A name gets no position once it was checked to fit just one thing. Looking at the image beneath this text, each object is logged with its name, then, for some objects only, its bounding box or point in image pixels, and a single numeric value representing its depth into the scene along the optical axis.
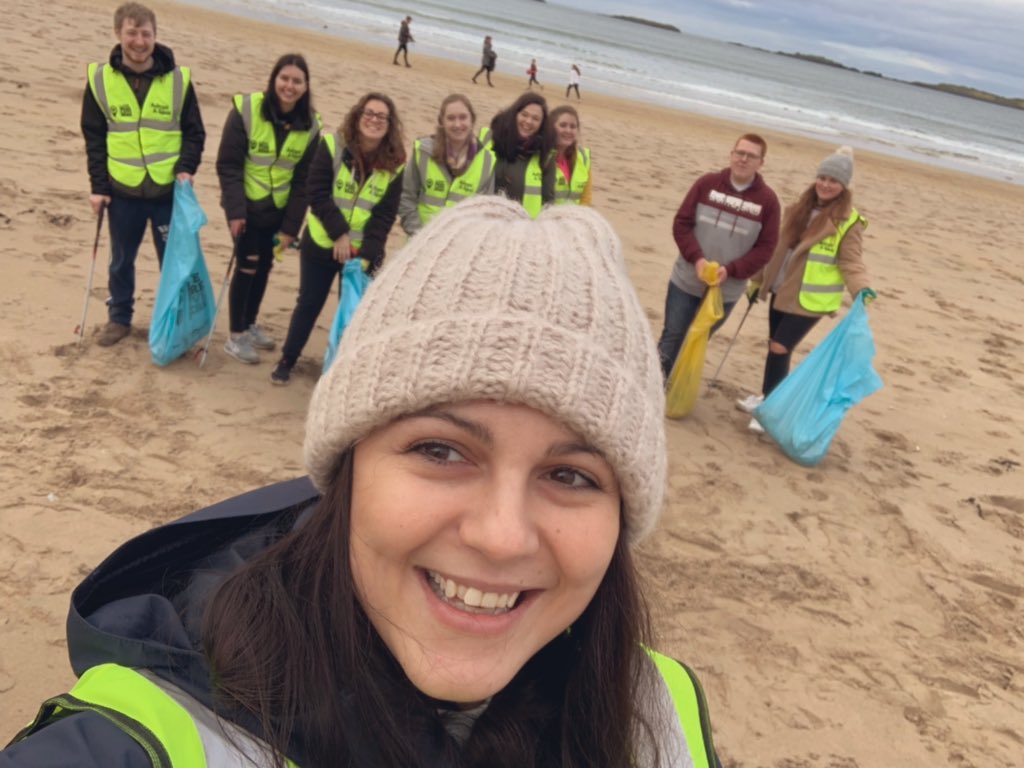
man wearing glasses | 5.13
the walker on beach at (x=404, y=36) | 22.42
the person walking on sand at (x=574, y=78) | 23.98
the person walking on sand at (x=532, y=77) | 24.78
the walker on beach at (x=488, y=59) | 22.49
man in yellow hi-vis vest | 4.41
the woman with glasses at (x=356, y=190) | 4.49
